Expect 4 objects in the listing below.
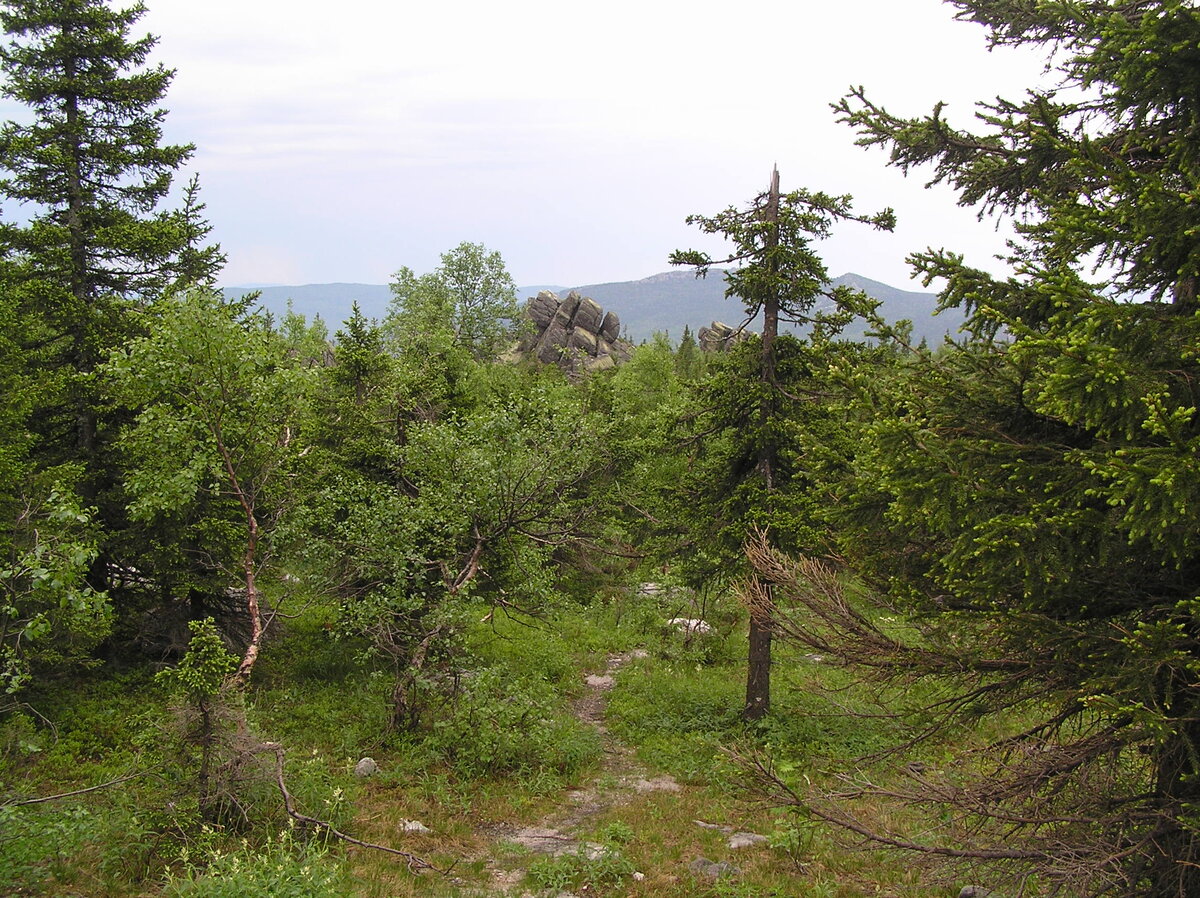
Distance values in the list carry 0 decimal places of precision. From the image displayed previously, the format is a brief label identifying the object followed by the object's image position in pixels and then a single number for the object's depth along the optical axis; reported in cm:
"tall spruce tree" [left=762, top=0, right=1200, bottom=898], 530
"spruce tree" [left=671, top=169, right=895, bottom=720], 1474
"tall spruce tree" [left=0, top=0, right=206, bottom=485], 1482
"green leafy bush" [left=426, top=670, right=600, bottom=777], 1384
